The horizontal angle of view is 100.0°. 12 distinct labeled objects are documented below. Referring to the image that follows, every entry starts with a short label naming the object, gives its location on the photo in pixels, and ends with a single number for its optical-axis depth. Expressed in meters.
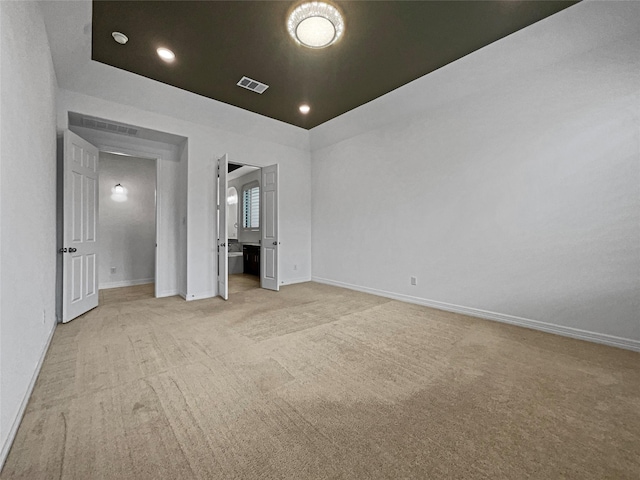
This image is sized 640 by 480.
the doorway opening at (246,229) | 4.61
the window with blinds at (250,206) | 7.88
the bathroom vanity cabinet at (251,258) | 7.11
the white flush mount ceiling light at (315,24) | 2.46
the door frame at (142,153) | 4.36
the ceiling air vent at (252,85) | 3.71
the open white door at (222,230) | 4.48
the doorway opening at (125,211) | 3.46
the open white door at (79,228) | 3.37
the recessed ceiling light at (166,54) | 3.07
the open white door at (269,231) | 5.26
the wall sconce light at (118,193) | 5.74
